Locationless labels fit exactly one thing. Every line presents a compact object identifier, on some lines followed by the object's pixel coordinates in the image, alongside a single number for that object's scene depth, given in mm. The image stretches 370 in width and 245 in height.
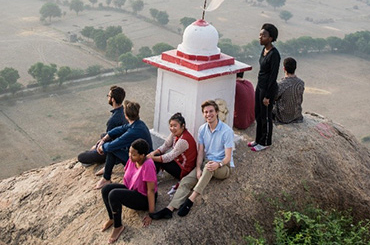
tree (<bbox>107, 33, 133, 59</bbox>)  42469
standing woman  6059
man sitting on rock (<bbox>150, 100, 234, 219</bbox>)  5387
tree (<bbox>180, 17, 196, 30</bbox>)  52806
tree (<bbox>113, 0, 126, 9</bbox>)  59844
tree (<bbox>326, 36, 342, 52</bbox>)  52188
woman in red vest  5695
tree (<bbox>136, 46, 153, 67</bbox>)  42069
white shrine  6238
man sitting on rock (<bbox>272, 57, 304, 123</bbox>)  7277
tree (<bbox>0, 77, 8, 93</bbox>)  32844
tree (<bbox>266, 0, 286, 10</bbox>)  67625
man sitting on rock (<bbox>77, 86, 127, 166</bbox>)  6000
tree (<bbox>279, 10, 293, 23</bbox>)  62406
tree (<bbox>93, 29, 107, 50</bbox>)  44234
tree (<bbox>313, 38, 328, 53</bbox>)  51406
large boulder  5402
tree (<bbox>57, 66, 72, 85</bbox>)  35844
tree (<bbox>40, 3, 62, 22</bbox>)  51594
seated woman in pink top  5047
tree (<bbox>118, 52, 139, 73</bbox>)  40375
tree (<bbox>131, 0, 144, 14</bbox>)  57625
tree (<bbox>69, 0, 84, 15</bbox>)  55250
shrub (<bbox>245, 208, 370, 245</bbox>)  5211
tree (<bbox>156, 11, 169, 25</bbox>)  53844
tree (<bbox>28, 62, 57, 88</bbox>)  34812
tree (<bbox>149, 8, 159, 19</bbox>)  54844
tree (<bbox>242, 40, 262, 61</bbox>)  46406
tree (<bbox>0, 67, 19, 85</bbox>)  33469
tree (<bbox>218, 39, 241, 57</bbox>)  45516
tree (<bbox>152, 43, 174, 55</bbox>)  42969
